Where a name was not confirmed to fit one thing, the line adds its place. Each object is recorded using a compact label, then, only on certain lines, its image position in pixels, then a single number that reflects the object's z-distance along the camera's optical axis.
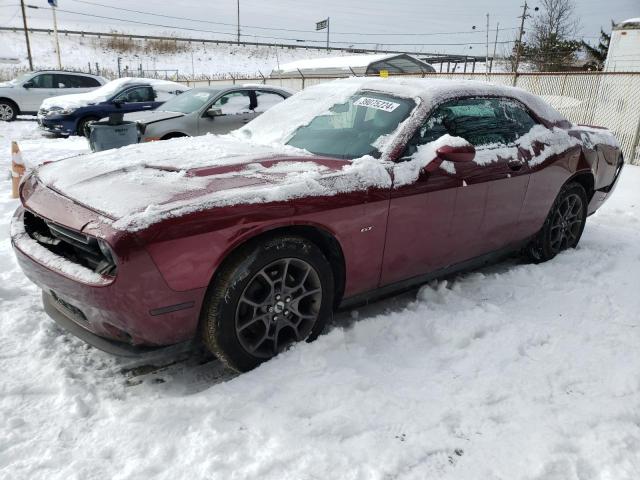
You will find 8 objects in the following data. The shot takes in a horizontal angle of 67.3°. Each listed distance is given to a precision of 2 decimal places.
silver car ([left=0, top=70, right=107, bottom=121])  14.40
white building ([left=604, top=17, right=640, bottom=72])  12.09
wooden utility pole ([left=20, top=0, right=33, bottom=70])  35.36
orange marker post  5.75
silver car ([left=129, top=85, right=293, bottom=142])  7.55
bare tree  38.91
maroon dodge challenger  2.16
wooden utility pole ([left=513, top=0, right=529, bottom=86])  45.41
